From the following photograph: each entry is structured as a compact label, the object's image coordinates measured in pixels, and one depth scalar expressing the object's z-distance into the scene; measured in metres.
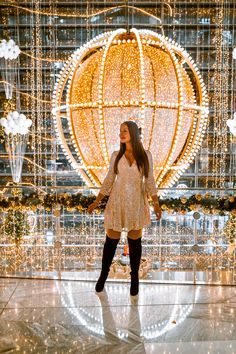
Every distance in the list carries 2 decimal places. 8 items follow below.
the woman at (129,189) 2.76
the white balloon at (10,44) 8.14
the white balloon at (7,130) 8.67
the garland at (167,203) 3.59
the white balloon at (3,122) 8.55
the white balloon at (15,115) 8.45
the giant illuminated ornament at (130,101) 4.11
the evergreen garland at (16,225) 4.72
